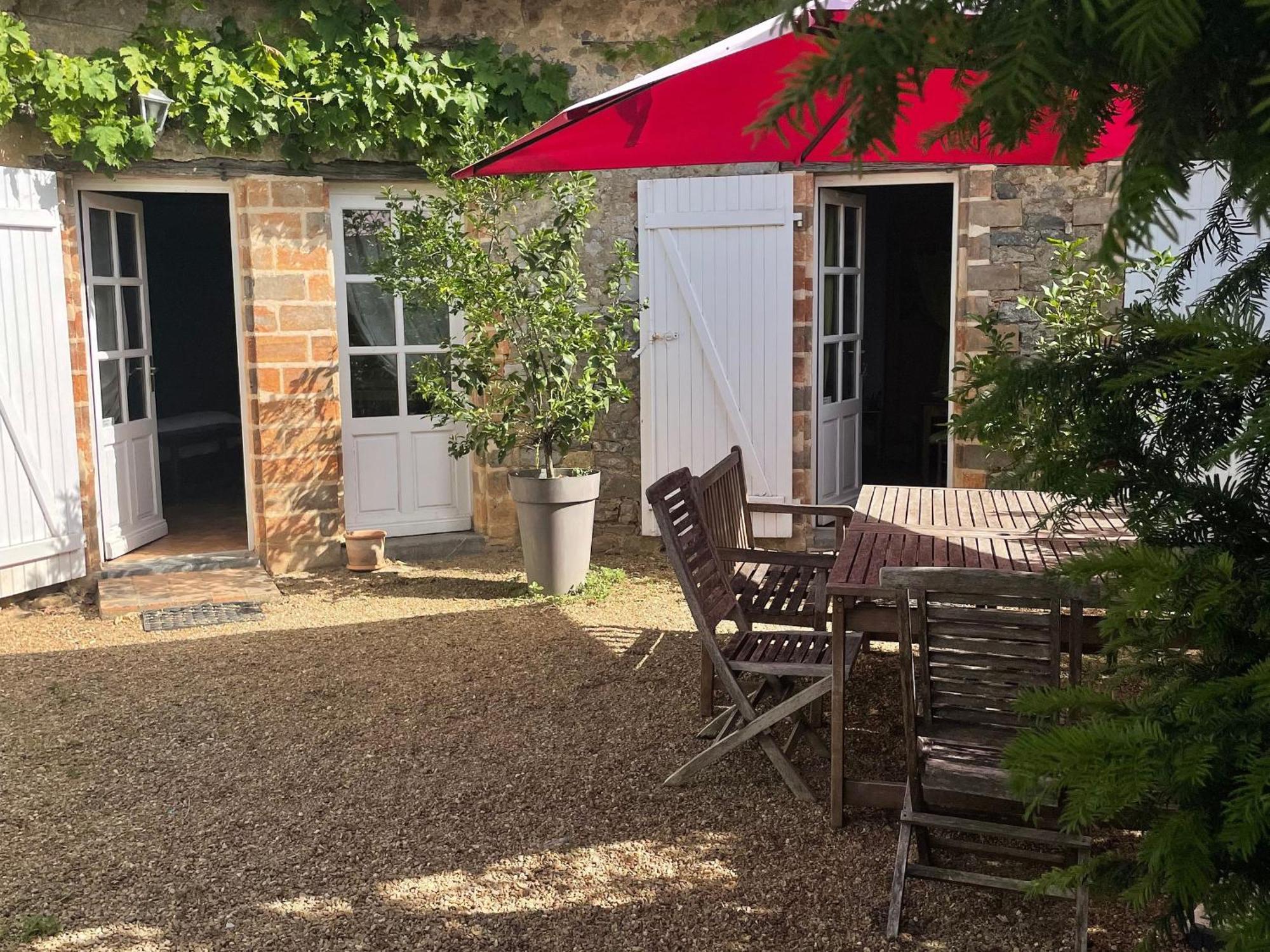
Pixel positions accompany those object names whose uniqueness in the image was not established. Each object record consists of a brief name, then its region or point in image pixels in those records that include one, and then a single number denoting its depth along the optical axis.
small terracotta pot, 6.72
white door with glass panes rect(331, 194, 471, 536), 6.99
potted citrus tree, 6.21
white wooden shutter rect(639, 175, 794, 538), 6.62
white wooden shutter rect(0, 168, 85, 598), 5.90
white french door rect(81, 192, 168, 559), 6.62
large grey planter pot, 6.20
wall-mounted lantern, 5.98
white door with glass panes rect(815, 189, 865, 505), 7.02
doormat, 5.82
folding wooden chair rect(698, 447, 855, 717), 4.16
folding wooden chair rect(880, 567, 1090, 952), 2.69
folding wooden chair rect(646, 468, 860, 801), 3.47
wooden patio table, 3.20
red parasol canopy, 3.35
